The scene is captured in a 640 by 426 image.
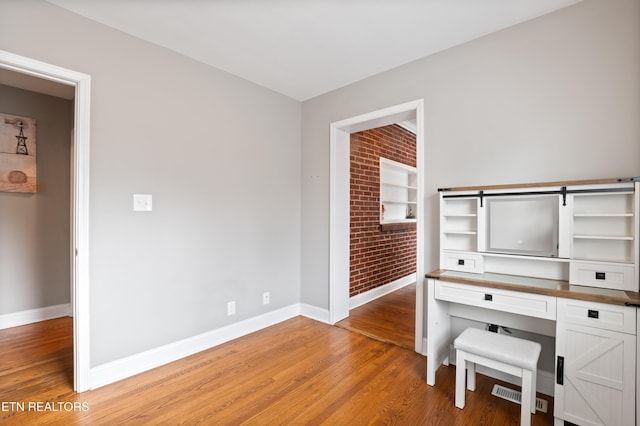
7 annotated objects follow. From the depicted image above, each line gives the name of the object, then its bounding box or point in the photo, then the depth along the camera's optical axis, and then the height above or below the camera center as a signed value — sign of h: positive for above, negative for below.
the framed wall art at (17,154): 3.12 +0.62
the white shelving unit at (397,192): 4.49 +0.34
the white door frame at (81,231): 2.02 -0.14
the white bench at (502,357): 1.66 -0.87
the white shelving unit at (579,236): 1.71 -0.14
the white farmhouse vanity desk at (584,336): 1.50 -0.67
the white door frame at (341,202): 3.06 +0.12
